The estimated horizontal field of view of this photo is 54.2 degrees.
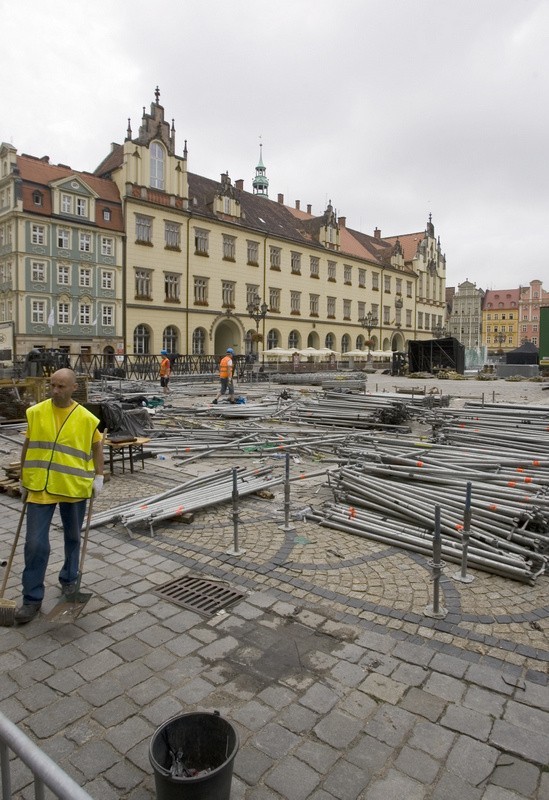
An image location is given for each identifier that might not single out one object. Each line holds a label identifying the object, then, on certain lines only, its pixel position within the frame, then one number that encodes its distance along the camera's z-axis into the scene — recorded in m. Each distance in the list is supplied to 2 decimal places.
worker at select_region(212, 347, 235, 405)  21.16
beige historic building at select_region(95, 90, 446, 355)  41.31
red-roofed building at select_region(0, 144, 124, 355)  35.22
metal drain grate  4.81
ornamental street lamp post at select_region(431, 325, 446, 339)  62.52
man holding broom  4.56
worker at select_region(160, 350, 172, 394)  24.81
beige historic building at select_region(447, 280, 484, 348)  120.31
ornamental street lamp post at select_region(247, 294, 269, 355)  38.59
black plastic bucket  2.52
